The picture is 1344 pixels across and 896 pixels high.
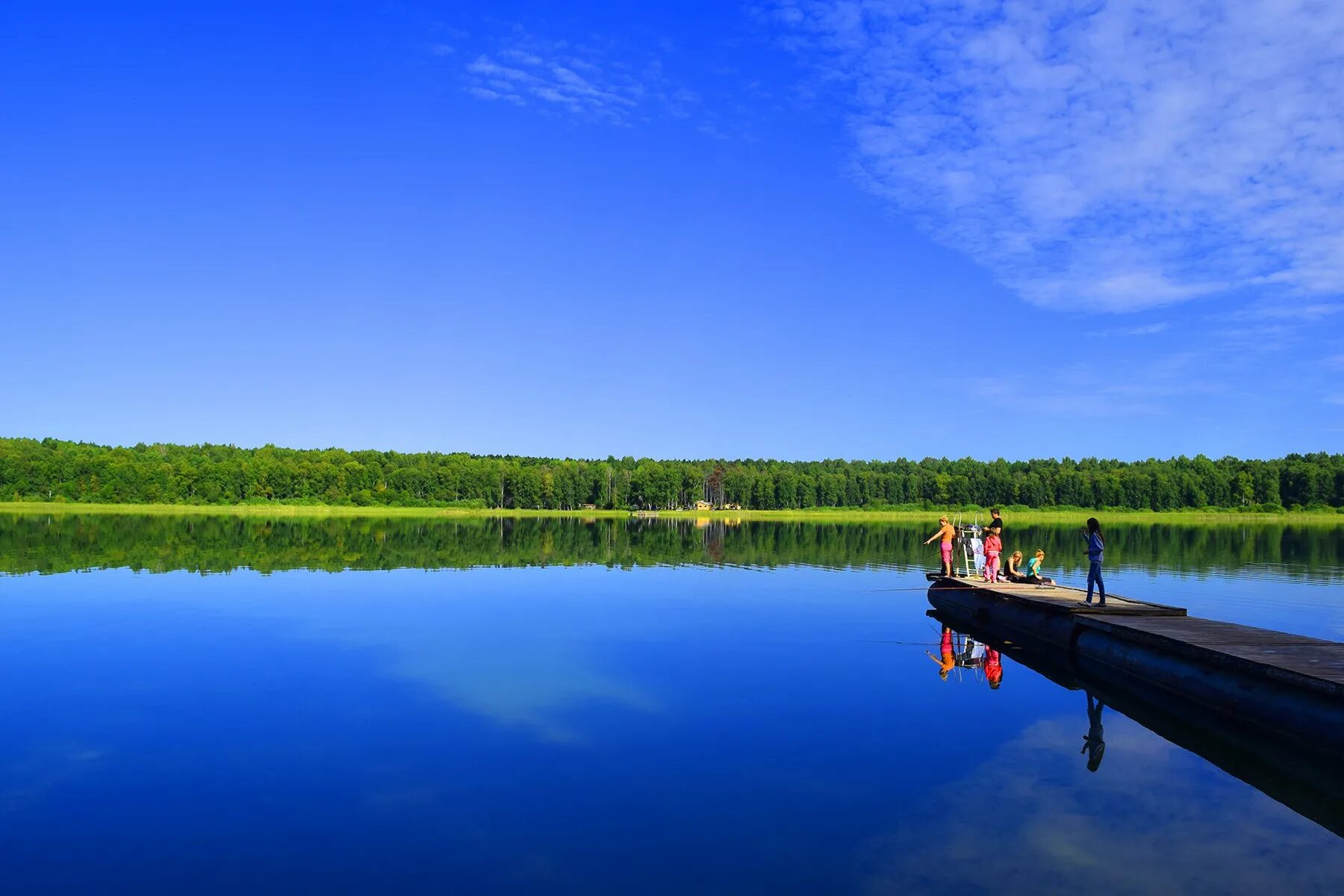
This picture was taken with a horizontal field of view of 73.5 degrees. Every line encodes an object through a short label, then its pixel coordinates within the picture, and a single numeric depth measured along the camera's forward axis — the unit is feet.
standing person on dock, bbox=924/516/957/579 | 110.52
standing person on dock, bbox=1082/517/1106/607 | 75.66
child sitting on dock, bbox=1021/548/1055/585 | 104.83
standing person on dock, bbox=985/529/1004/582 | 105.60
